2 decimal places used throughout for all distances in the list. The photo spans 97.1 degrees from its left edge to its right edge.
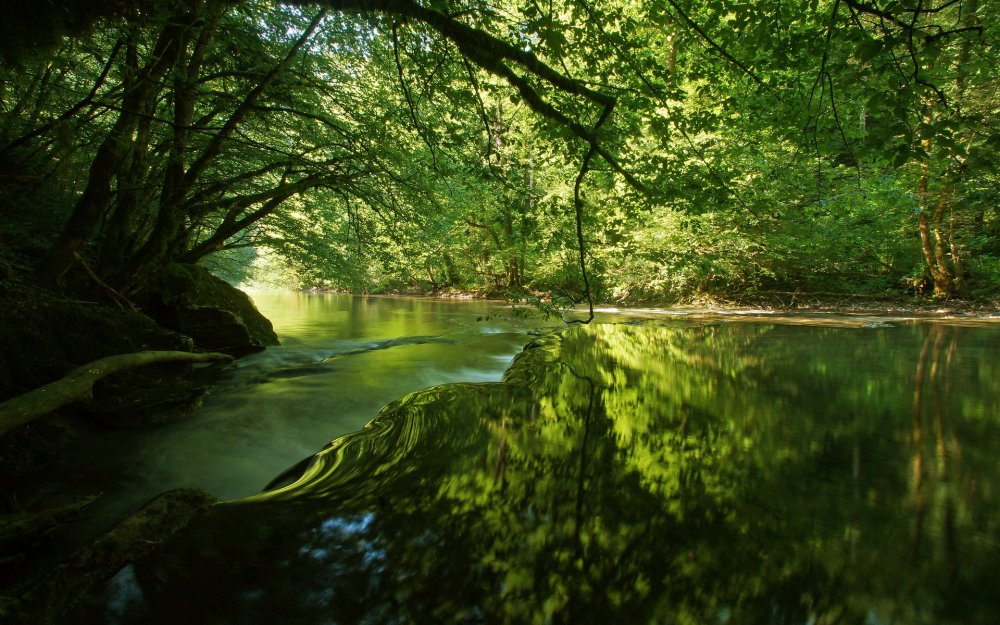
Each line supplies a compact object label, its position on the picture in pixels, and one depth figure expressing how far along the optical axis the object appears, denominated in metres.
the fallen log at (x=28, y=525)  2.03
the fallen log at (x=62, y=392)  2.72
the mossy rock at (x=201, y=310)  7.12
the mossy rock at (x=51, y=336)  3.52
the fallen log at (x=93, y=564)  1.69
